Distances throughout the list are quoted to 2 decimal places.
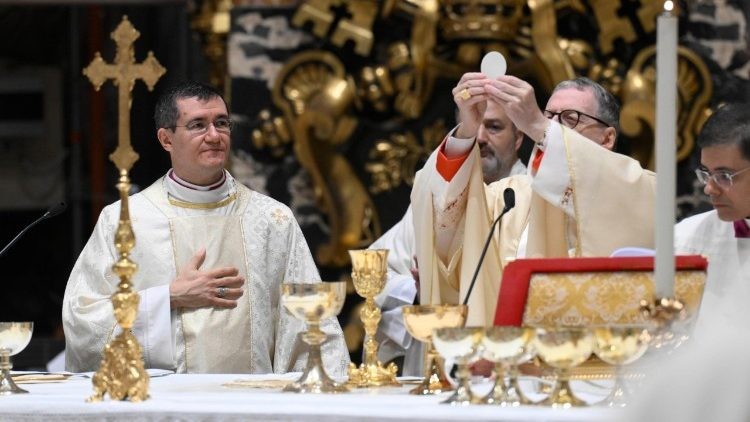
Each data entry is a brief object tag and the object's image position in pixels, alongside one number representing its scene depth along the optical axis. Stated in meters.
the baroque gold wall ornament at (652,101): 13.73
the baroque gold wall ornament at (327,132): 14.27
